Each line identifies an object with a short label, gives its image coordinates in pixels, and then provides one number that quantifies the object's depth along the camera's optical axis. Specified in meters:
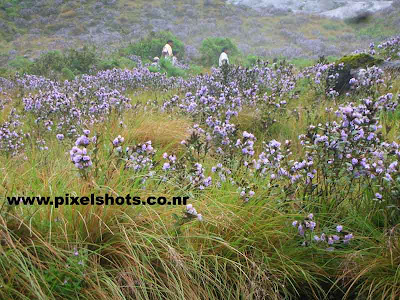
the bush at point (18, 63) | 15.08
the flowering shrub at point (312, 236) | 2.25
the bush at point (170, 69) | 12.65
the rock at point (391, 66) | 6.96
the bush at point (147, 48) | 16.91
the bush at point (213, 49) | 17.14
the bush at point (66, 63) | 11.94
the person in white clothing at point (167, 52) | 14.62
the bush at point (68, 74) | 11.39
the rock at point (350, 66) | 6.90
